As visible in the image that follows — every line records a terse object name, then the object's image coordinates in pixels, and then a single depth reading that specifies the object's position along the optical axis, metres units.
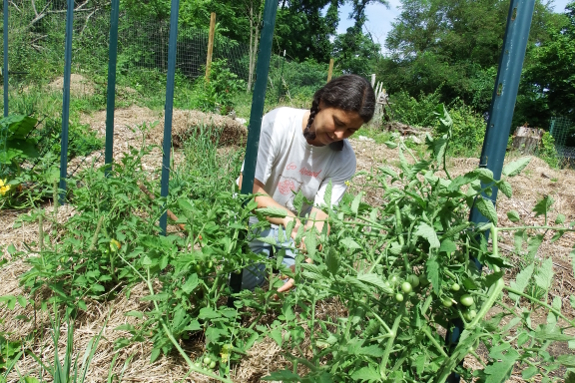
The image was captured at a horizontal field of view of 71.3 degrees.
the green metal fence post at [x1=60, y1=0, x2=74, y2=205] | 2.38
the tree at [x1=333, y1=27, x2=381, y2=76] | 31.74
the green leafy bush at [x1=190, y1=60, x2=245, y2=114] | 7.47
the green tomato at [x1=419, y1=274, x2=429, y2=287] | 0.82
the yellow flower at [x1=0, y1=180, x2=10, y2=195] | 2.20
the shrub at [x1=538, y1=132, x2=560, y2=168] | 8.68
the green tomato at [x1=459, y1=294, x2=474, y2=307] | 0.76
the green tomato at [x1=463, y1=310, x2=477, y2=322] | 0.79
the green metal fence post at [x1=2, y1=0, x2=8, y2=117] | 3.23
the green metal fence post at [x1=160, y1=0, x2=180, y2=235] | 1.83
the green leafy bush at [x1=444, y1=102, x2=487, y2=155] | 7.77
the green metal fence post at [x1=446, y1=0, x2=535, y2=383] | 1.00
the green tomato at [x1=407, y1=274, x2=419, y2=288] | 0.76
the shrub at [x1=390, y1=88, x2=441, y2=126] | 16.06
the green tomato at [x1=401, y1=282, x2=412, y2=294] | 0.72
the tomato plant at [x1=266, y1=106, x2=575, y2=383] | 0.72
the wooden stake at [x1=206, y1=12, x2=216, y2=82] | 8.58
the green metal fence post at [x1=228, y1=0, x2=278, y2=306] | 1.27
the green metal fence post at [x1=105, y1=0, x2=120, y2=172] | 2.11
